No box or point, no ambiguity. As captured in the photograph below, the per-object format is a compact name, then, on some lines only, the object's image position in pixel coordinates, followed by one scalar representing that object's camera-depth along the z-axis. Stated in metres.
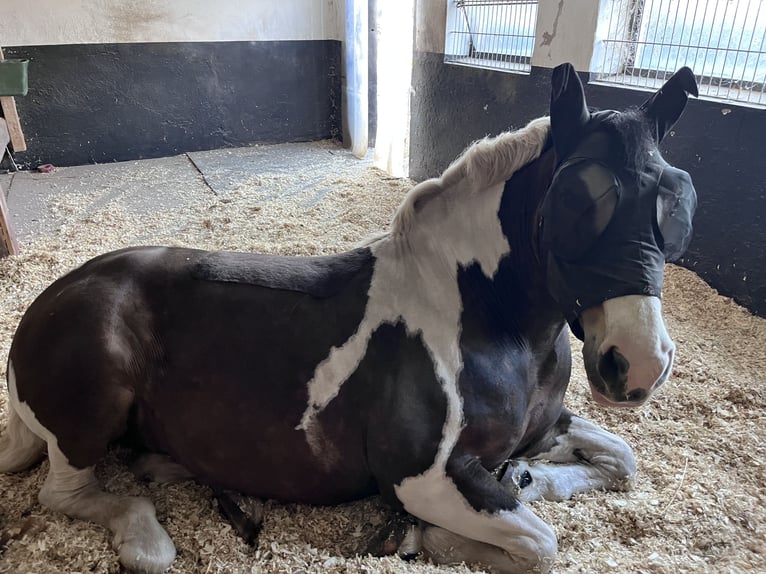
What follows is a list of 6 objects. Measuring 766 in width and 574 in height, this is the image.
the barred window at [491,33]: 3.98
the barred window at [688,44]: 2.69
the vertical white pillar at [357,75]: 6.20
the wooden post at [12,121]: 3.32
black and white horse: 1.33
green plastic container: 3.06
